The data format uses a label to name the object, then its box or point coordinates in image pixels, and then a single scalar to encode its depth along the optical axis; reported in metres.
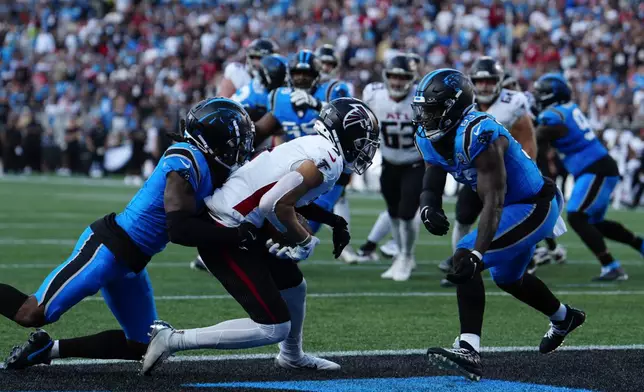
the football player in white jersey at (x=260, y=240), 9.50
